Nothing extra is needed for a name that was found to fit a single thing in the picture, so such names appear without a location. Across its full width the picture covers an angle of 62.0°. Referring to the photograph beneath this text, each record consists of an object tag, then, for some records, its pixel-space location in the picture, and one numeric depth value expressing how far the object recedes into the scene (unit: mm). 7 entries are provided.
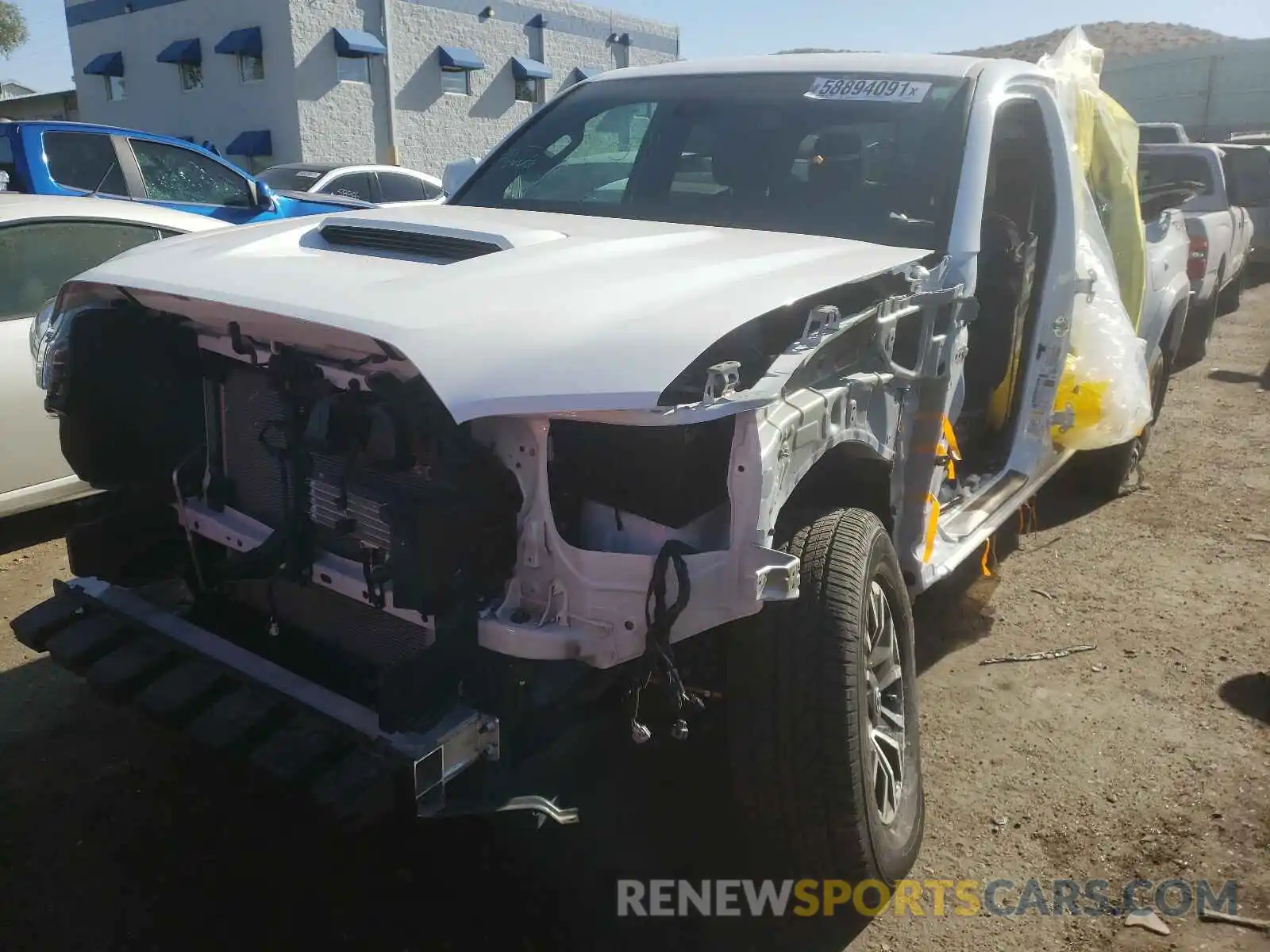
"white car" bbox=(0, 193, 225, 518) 4543
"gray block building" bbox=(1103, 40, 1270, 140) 29781
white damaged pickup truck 2166
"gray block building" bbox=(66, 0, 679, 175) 21172
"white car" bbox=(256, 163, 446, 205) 12008
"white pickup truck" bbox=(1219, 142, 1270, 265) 11359
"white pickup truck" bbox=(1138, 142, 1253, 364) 9078
